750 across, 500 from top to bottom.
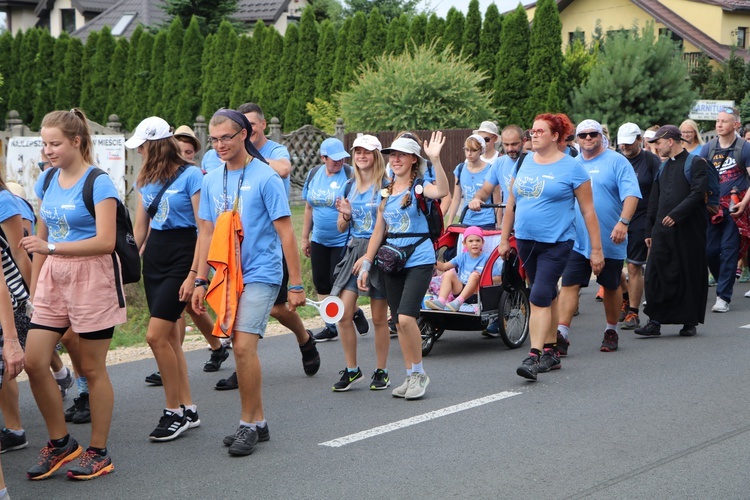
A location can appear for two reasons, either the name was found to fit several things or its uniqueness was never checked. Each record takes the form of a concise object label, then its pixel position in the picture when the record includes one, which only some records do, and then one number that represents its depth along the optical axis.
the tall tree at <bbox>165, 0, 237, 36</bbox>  39.41
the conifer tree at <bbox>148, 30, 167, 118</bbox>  33.72
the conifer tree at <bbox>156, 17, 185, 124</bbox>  33.56
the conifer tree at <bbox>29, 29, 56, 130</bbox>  36.97
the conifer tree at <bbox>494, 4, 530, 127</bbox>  29.34
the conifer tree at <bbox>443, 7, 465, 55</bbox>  29.83
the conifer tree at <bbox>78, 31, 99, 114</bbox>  35.75
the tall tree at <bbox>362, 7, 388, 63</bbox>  29.86
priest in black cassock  10.19
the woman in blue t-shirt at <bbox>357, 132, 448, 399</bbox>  7.33
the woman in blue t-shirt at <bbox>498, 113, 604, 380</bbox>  8.07
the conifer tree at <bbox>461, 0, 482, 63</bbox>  29.78
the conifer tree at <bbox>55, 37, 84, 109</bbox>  36.28
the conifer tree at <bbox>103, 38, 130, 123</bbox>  34.78
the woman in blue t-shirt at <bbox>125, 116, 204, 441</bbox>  6.44
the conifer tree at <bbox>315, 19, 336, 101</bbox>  30.67
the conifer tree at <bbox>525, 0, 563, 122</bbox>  29.27
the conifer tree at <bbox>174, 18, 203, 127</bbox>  33.28
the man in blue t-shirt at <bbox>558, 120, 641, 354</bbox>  9.16
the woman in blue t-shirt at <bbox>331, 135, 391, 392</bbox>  7.68
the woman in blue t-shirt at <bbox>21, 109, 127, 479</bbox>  5.59
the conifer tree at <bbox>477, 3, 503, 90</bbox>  29.70
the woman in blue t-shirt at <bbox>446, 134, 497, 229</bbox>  11.08
